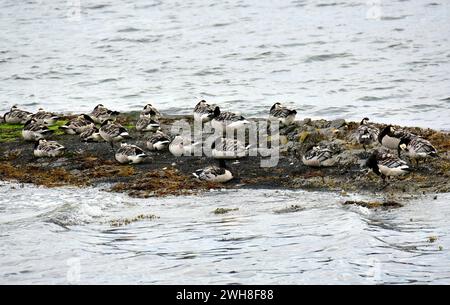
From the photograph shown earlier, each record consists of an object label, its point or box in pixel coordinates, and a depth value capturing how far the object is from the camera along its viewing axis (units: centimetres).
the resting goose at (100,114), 2602
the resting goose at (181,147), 2161
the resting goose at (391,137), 2007
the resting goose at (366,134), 2062
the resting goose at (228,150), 2084
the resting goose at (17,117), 2644
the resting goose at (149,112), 2564
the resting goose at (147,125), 2431
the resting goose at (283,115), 2355
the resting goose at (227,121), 2314
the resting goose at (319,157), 1966
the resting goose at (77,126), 2453
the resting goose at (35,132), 2380
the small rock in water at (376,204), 1673
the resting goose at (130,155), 2111
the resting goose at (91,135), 2331
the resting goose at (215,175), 1939
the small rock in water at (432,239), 1419
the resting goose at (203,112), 2428
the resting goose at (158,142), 2200
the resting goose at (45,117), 2563
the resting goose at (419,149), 1897
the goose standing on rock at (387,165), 1817
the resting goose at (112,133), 2280
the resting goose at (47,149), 2223
